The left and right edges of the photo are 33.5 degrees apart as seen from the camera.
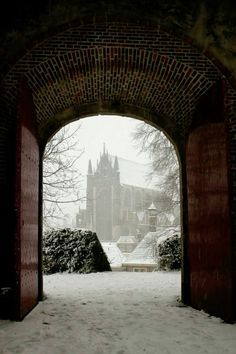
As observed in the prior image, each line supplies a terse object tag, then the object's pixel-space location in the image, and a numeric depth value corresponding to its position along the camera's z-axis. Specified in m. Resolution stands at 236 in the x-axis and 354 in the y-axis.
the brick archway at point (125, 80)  6.07
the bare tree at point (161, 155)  15.71
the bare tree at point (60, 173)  17.39
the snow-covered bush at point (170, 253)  12.47
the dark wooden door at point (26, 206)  5.46
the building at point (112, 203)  69.19
